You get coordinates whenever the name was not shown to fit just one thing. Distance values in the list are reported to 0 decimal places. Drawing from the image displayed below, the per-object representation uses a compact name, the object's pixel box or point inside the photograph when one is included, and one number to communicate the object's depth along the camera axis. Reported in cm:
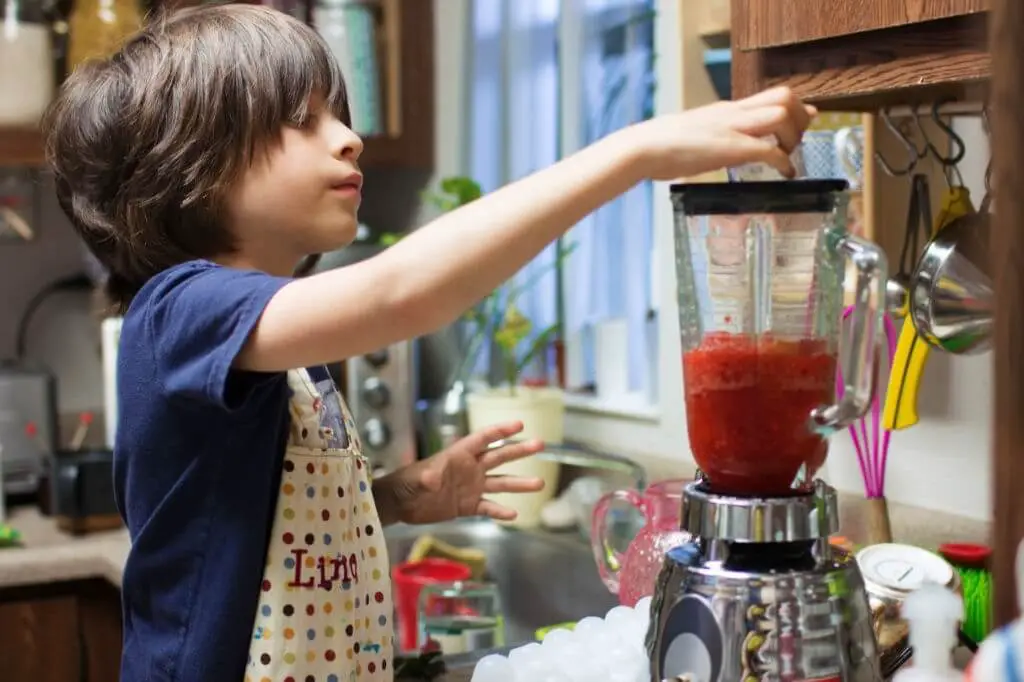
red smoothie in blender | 88
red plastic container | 191
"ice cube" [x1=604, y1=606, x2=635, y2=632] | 109
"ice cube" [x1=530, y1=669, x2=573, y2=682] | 102
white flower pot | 216
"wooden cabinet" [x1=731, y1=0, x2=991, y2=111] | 105
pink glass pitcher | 121
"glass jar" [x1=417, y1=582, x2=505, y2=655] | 166
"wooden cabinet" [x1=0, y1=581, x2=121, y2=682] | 203
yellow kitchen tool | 134
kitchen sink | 196
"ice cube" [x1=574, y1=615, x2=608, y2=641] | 108
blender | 84
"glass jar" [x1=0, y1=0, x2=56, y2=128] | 237
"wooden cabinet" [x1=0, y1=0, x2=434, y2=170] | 264
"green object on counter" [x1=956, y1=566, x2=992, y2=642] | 117
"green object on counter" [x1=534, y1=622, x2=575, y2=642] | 128
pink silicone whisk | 140
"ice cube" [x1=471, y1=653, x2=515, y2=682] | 103
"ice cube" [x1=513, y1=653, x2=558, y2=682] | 103
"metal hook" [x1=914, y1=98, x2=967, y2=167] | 132
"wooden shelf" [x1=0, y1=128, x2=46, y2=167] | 237
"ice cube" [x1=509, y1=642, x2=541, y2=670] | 105
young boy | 87
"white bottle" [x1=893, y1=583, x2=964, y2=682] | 81
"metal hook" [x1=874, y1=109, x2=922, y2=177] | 139
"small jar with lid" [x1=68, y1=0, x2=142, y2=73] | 242
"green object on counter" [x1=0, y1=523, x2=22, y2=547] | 208
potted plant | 217
